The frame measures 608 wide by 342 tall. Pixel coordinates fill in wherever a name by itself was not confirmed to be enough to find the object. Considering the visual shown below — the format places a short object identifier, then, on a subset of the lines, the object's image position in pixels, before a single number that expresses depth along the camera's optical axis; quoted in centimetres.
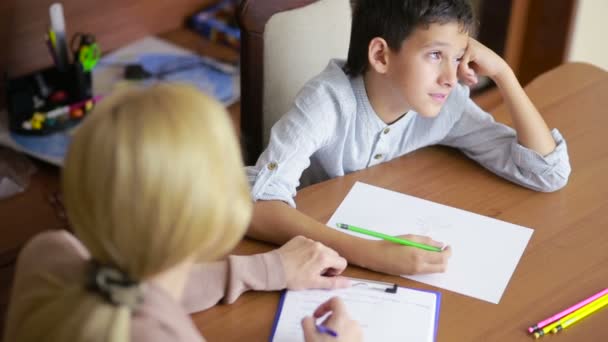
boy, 201
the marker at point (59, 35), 253
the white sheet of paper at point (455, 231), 184
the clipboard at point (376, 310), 173
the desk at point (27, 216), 241
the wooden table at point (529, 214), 176
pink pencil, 175
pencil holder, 255
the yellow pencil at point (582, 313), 176
